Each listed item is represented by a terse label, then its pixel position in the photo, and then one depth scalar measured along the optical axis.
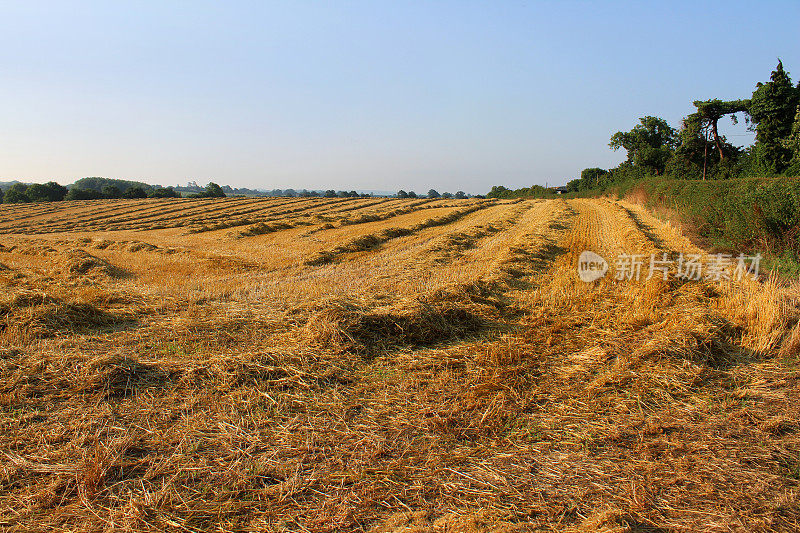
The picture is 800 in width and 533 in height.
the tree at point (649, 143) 55.78
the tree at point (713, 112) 36.44
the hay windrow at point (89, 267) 9.81
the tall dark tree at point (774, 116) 27.83
